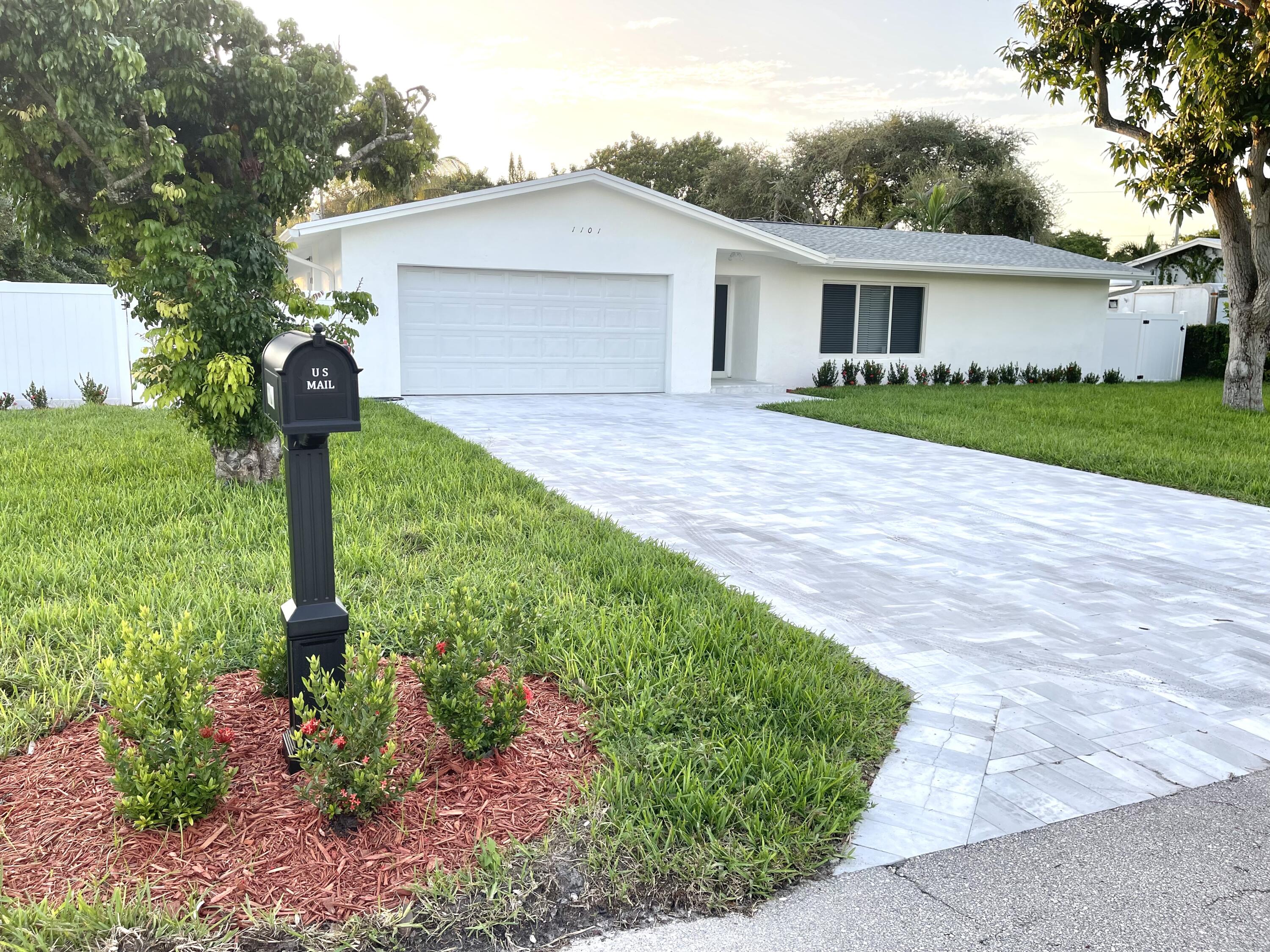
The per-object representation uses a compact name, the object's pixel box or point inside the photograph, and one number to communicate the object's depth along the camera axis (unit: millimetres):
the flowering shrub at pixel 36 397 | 13164
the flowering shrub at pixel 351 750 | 2523
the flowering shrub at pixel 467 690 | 2904
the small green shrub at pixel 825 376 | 18656
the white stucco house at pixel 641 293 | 15039
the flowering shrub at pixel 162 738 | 2461
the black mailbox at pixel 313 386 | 2580
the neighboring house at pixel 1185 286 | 26844
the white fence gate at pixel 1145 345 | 22109
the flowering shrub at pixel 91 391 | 13625
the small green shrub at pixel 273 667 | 3150
